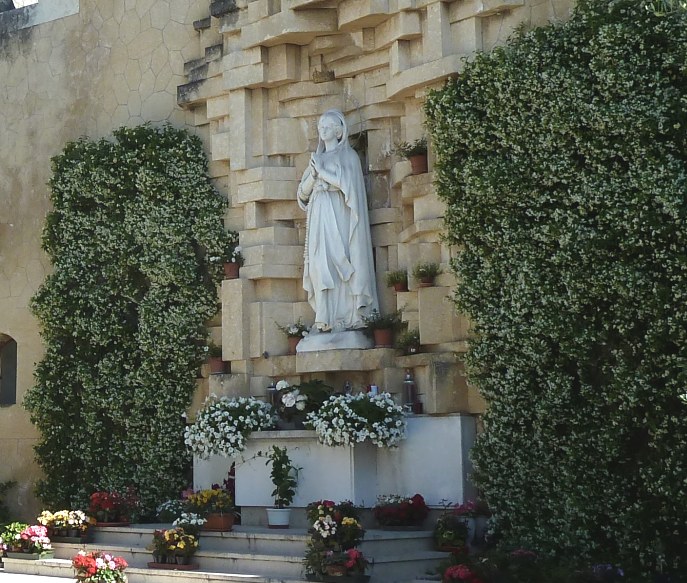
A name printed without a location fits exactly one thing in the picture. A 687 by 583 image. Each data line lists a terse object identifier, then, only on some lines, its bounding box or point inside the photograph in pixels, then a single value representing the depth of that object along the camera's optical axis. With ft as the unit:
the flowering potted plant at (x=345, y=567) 37.11
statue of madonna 47.06
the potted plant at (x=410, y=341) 44.93
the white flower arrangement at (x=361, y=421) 42.73
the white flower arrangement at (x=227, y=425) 45.85
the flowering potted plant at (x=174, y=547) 41.57
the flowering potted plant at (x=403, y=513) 42.14
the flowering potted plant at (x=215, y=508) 43.88
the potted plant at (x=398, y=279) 46.03
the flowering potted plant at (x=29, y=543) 45.85
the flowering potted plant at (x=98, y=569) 40.19
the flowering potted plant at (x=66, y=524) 46.60
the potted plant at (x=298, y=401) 45.96
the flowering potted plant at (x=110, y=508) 47.73
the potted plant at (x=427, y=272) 44.06
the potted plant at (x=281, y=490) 43.98
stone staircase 39.04
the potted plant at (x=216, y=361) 50.06
